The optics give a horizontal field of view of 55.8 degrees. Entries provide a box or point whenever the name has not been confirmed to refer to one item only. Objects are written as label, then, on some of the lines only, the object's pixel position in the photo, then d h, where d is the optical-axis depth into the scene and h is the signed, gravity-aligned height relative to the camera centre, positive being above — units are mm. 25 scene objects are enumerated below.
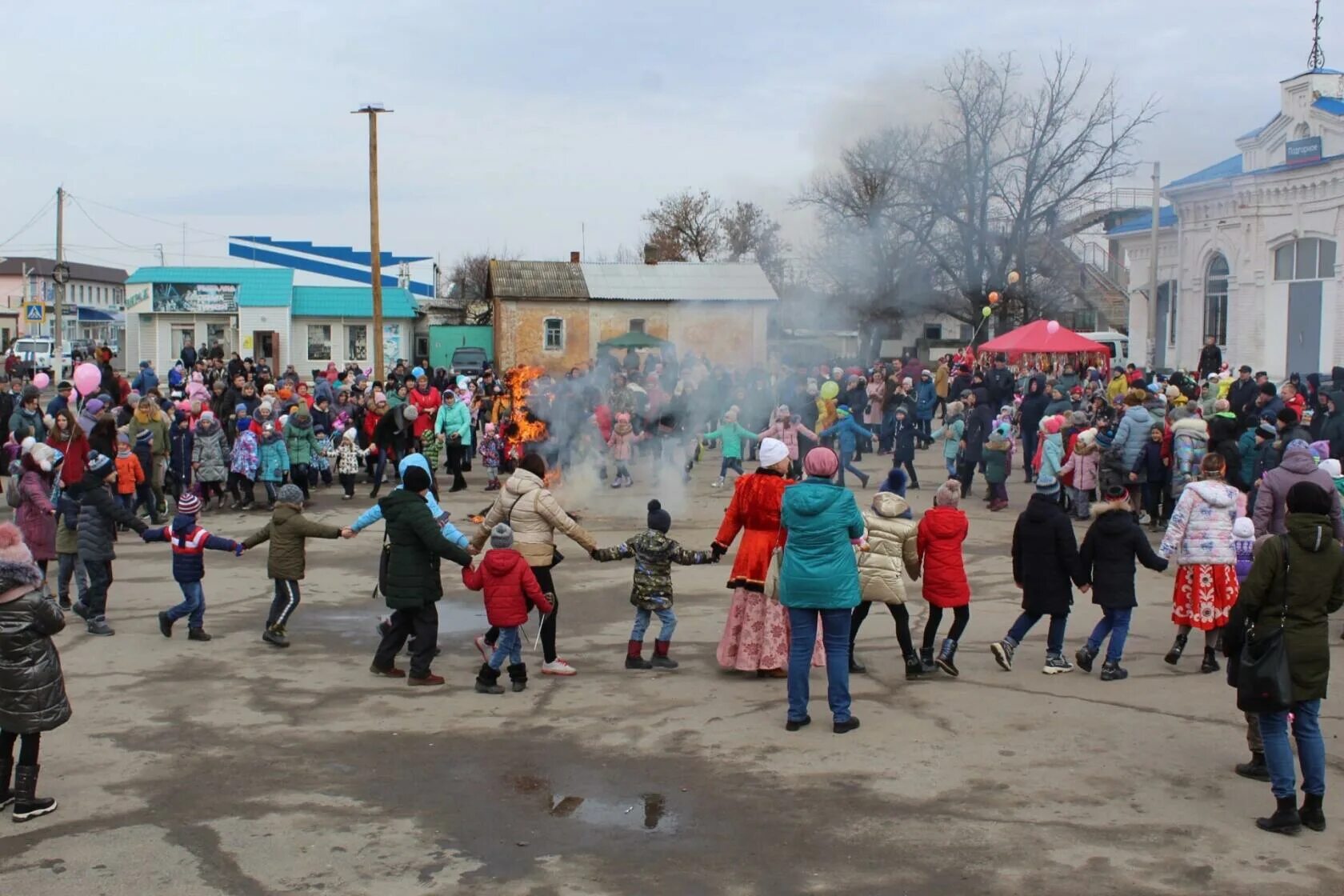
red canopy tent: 24562 +929
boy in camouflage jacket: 9133 -1391
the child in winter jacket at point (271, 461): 17266 -1186
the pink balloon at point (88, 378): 20344 -135
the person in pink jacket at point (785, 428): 17109 -593
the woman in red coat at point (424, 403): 20109 -428
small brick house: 40375 +2569
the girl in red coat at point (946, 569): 8930 -1282
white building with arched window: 27391 +3512
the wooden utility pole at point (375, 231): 32344 +3777
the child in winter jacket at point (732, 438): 18656 -806
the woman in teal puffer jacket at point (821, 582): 7594 -1180
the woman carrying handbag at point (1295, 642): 5977 -1174
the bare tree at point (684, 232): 53988 +6460
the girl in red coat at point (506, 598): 8508 -1475
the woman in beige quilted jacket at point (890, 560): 8867 -1227
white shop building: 49906 +2231
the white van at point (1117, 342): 40938 +1591
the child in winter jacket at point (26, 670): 6207 -1485
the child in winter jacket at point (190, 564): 10078 -1526
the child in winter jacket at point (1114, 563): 8711 -1194
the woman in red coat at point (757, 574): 8688 -1324
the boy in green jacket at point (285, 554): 10062 -1431
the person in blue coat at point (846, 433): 17891 -678
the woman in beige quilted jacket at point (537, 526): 9070 -1053
